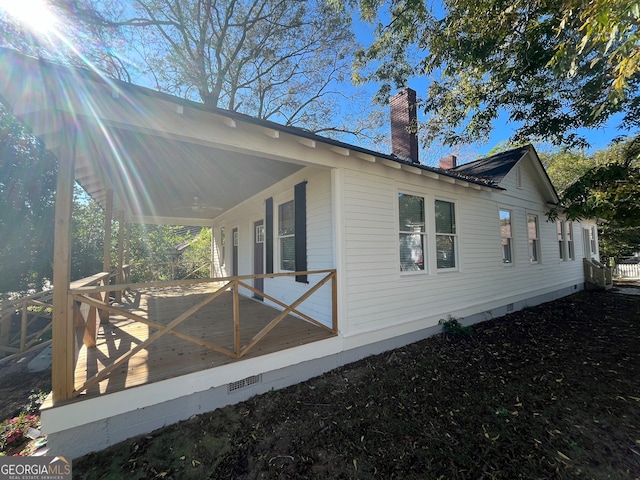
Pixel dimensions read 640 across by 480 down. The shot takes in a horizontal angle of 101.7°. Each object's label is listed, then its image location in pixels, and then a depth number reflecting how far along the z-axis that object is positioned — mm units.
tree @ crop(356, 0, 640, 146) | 3625
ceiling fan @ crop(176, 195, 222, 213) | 6881
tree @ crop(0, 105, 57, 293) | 7168
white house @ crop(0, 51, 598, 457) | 2320
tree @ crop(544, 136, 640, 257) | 5285
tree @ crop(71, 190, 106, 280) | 9602
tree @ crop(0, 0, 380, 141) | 9133
